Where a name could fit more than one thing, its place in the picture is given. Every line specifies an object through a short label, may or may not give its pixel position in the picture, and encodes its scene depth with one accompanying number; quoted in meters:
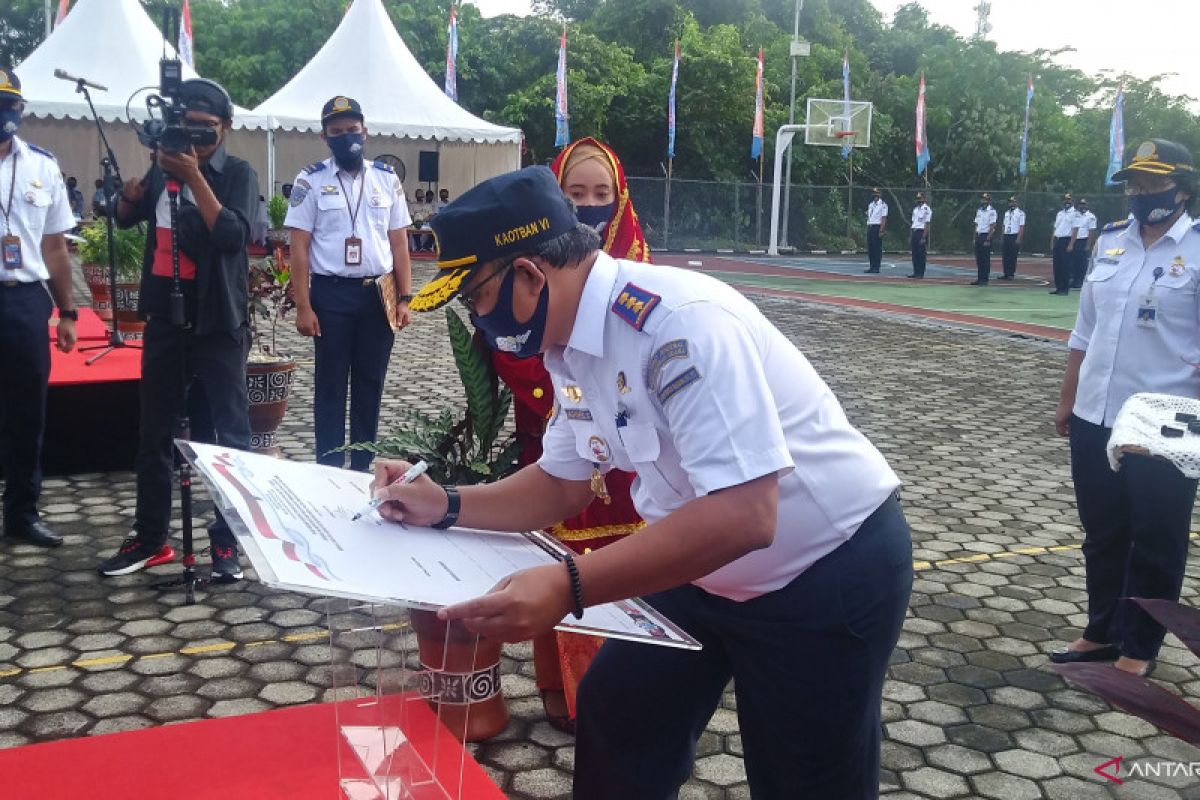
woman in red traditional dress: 3.20
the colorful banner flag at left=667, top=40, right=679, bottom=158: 28.20
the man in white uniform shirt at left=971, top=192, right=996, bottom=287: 21.80
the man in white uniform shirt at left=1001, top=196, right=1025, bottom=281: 23.81
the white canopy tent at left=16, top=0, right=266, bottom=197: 15.81
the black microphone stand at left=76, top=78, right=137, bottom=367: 6.31
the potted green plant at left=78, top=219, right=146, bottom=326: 8.73
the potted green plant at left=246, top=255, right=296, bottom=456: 6.13
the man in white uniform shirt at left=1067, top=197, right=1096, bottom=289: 20.42
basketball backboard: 29.08
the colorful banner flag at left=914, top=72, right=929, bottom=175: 29.62
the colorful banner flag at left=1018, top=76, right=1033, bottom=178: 31.75
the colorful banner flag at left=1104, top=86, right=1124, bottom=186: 25.84
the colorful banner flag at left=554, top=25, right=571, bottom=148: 25.16
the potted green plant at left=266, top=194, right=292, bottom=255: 12.16
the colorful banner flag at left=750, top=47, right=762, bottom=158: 28.16
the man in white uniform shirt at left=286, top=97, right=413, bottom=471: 5.32
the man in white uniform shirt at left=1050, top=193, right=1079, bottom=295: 20.47
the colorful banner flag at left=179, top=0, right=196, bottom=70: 16.61
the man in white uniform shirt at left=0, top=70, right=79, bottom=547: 4.57
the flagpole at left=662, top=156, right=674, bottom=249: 29.42
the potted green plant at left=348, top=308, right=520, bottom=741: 3.19
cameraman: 4.17
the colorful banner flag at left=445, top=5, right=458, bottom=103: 25.19
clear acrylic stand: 2.03
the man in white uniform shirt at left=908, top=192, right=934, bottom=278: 22.89
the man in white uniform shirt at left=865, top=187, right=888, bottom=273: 24.06
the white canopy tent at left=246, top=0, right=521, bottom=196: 17.34
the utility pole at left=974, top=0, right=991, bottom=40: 55.72
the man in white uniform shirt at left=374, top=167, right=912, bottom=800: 1.56
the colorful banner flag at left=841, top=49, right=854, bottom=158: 28.95
